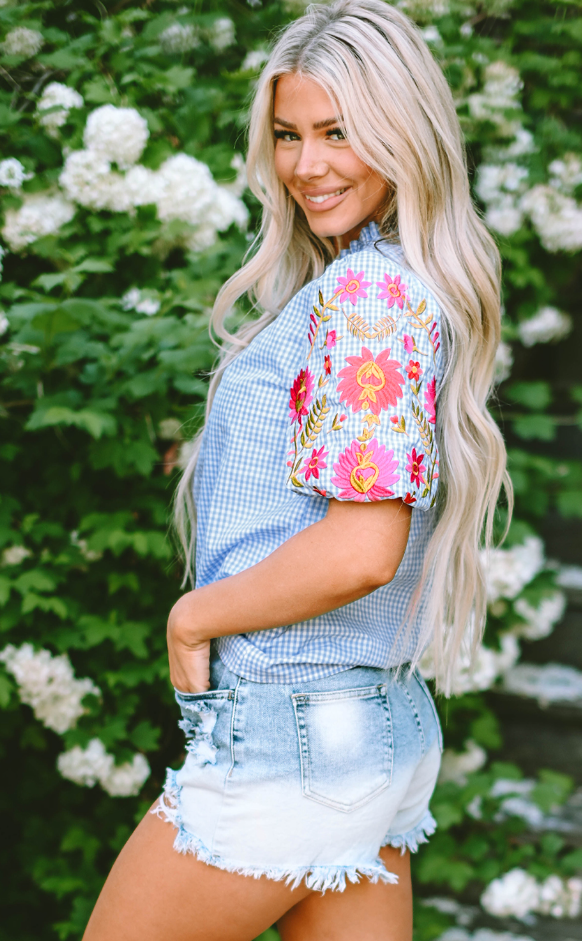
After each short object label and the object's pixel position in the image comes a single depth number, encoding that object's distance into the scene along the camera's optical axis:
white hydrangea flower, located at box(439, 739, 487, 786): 2.68
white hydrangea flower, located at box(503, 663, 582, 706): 2.92
